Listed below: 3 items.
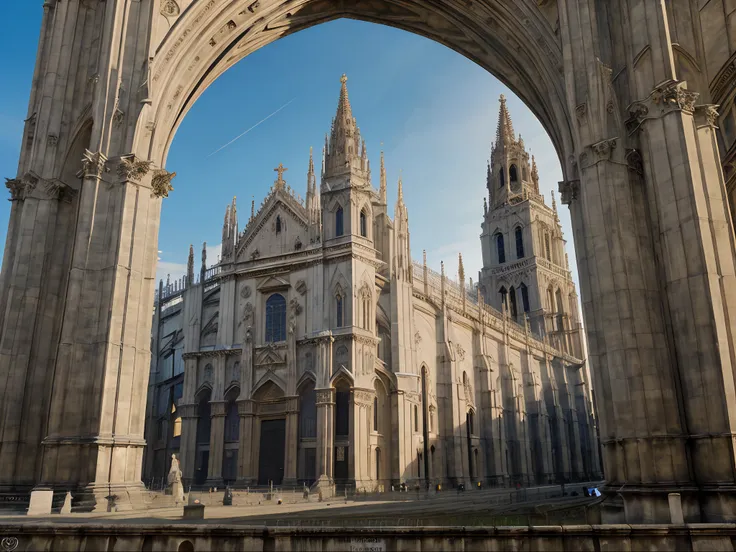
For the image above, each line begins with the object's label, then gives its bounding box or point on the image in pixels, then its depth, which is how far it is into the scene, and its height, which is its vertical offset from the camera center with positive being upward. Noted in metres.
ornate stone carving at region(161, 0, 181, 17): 21.30 +14.93
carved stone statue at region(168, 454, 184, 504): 23.64 -0.51
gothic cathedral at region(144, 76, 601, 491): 43.53 +7.91
